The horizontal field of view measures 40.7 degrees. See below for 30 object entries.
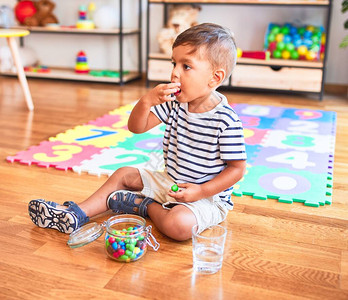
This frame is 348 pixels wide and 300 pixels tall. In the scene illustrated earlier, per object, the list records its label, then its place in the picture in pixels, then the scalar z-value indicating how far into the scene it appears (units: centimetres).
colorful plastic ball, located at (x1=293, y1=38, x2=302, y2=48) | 308
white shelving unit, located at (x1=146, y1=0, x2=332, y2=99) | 297
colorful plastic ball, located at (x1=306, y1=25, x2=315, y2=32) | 310
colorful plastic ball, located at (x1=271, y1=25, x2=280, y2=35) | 317
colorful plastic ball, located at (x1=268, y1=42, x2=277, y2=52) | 314
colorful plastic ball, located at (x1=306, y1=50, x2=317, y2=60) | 306
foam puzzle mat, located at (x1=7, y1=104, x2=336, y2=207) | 155
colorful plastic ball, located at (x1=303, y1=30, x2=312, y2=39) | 307
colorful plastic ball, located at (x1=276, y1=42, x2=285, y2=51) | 310
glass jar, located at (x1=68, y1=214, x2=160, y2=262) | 107
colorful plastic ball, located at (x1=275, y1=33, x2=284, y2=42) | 313
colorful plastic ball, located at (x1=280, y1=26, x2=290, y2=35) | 314
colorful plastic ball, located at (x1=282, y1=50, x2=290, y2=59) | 310
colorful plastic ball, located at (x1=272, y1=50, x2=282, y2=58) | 311
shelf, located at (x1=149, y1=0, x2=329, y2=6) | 291
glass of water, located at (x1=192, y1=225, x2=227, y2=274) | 104
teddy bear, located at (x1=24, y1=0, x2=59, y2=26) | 356
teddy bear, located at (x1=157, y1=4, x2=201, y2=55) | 320
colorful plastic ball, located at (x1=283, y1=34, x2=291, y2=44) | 311
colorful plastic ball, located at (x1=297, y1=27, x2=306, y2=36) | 311
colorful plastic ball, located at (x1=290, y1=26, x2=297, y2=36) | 313
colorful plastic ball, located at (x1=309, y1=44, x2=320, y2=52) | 307
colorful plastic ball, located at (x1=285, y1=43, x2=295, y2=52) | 308
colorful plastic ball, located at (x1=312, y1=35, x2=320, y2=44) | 307
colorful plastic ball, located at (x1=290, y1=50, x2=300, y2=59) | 309
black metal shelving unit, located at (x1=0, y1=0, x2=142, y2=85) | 337
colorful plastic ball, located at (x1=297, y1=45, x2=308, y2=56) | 306
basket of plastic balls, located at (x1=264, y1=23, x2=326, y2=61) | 307
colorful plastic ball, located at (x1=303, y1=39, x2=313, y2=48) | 308
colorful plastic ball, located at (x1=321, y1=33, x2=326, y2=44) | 309
